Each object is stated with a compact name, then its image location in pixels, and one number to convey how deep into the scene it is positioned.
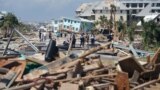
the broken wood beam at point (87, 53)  15.36
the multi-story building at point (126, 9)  111.94
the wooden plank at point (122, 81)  12.35
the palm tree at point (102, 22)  99.53
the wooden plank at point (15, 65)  13.75
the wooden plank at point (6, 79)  12.06
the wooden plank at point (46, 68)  13.16
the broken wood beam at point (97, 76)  12.62
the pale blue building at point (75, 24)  98.94
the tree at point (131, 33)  60.55
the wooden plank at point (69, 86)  11.80
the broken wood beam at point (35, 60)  15.25
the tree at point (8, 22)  83.81
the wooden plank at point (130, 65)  13.88
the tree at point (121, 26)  83.78
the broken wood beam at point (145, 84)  12.97
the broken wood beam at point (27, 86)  11.55
